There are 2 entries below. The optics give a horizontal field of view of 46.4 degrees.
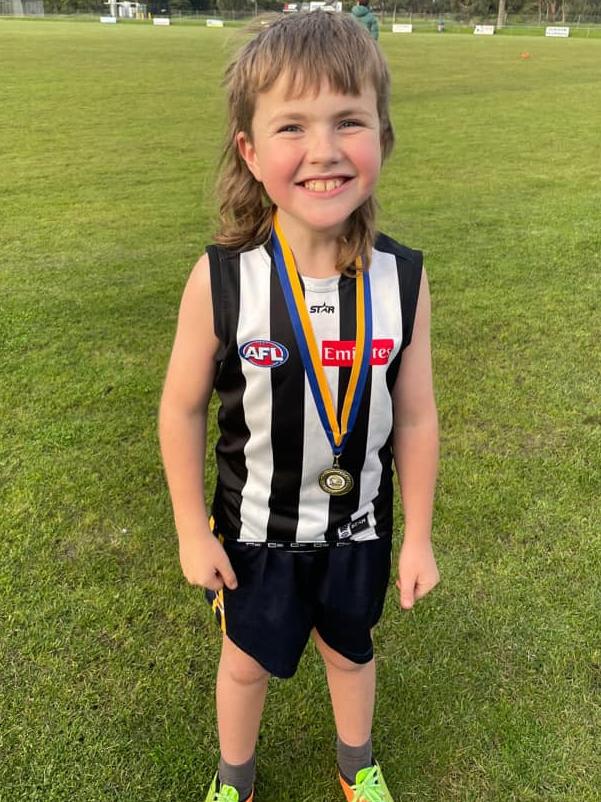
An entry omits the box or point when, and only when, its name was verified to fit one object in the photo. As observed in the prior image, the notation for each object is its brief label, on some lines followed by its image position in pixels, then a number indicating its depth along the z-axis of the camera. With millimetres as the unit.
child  1399
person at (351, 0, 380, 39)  9734
